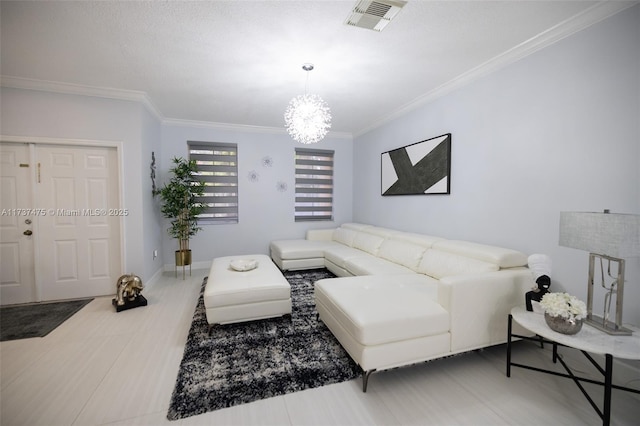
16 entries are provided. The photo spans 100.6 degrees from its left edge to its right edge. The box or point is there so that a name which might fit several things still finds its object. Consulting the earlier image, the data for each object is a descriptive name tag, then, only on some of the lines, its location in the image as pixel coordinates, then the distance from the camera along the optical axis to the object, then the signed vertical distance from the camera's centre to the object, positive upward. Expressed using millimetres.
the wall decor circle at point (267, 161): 5191 +799
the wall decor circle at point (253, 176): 5121 +498
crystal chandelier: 2789 +918
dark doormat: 2542 -1267
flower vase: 1567 -723
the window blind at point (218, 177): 4922 +451
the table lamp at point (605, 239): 1435 -204
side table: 1399 -781
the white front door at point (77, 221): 3322 -273
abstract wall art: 3373 +507
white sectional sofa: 1799 -785
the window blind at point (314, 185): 5562 +376
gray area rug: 1726 -1253
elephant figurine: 3100 -1043
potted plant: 4195 -45
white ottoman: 2523 -935
